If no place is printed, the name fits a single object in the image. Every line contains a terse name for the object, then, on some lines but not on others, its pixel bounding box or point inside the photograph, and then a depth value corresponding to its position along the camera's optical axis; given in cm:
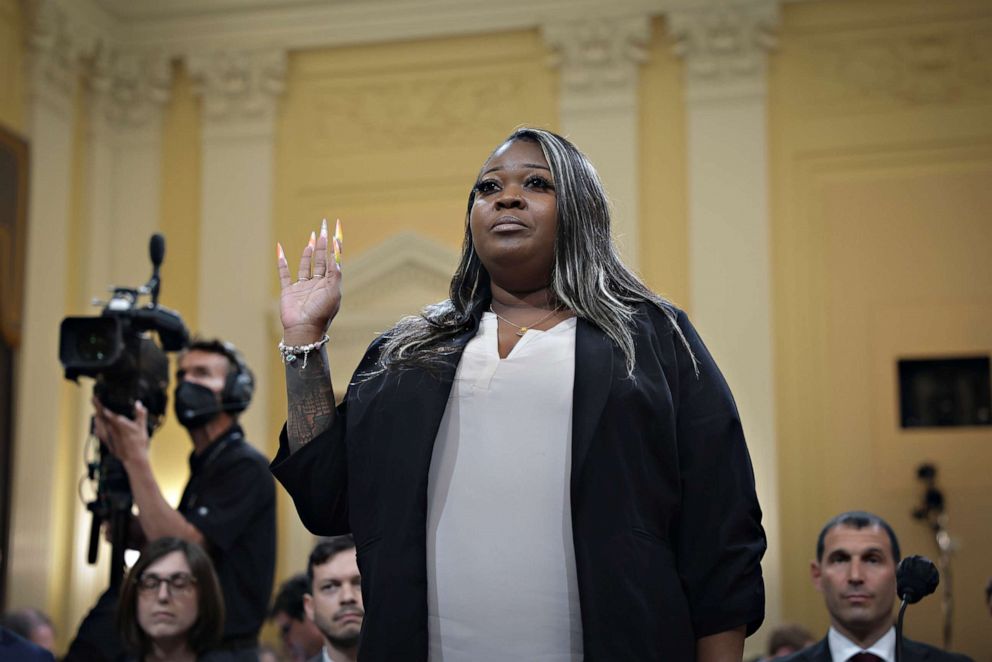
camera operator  390
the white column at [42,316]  884
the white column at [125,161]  991
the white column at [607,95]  921
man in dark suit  394
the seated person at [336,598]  397
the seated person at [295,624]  496
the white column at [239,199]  965
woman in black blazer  182
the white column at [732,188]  883
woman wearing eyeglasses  380
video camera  390
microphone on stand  275
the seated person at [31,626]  640
